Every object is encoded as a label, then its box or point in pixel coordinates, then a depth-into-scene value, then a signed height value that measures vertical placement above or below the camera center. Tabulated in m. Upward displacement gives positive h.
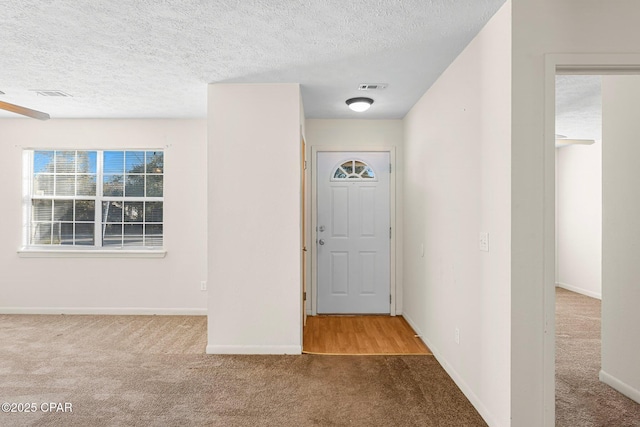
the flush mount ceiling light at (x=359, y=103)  4.15 +1.20
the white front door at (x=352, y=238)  5.13 -0.29
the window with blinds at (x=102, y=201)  5.18 +0.23
